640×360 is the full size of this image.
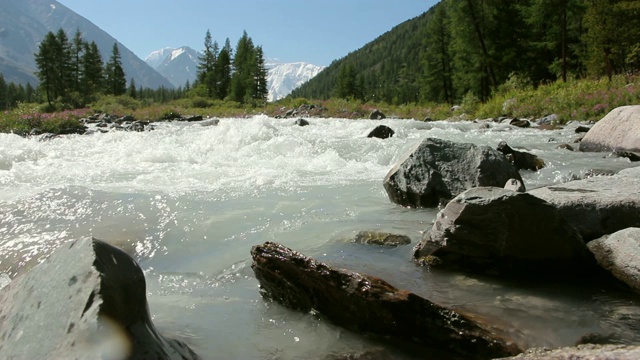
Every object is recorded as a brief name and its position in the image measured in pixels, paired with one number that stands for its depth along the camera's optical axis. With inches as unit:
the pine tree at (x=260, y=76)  2920.8
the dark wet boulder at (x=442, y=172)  243.9
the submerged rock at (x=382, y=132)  540.4
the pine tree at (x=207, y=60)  3344.0
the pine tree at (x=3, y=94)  4155.0
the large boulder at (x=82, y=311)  74.2
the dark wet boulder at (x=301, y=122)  830.9
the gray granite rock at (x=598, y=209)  167.3
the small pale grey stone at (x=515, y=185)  206.2
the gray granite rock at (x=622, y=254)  136.5
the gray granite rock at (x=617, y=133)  404.2
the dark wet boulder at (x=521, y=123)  684.1
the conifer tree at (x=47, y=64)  2593.5
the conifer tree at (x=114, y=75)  3196.4
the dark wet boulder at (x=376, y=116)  1067.0
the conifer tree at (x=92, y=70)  3016.7
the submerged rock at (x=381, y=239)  184.9
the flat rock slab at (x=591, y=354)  71.1
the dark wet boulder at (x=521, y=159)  338.0
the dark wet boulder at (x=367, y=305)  106.2
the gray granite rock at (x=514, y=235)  149.3
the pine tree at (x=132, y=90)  3810.5
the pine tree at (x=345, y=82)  3447.3
